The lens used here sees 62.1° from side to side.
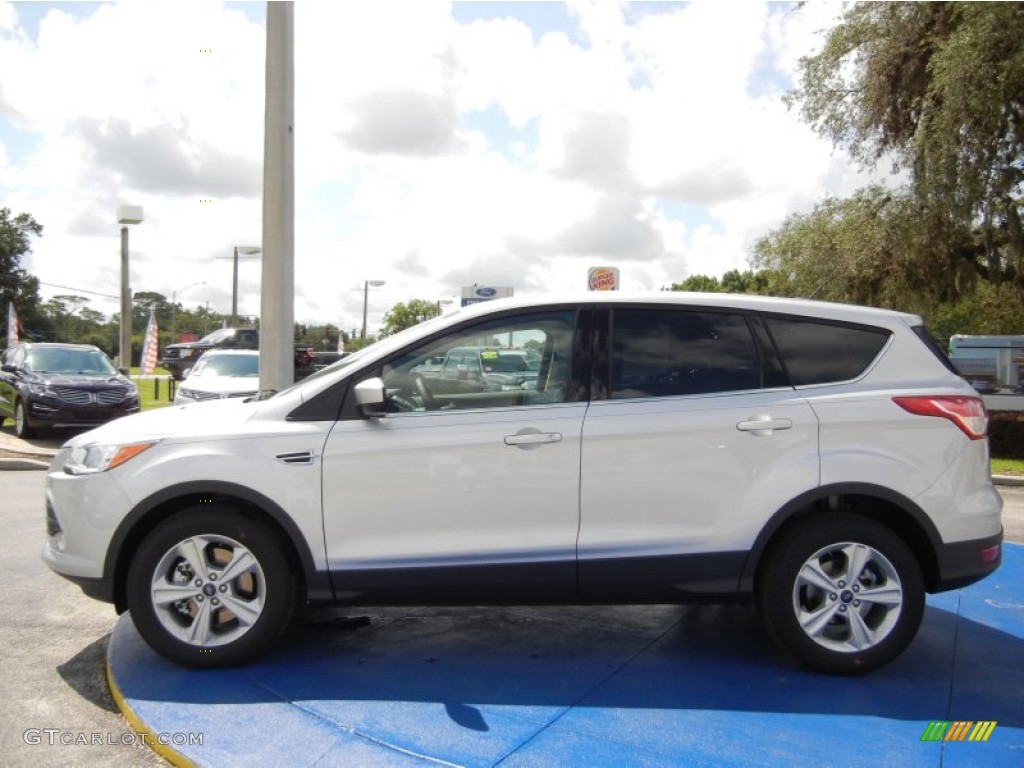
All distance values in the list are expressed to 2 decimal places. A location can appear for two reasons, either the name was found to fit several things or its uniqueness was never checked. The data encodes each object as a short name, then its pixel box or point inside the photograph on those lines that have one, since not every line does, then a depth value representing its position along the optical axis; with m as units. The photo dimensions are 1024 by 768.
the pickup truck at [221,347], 29.94
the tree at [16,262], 64.44
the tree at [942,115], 14.25
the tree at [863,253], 17.98
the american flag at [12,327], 28.75
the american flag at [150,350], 29.59
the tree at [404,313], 65.75
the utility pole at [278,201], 9.01
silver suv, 4.03
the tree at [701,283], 75.31
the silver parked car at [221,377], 14.02
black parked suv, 13.80
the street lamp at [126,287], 27.30
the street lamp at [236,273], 43.56
